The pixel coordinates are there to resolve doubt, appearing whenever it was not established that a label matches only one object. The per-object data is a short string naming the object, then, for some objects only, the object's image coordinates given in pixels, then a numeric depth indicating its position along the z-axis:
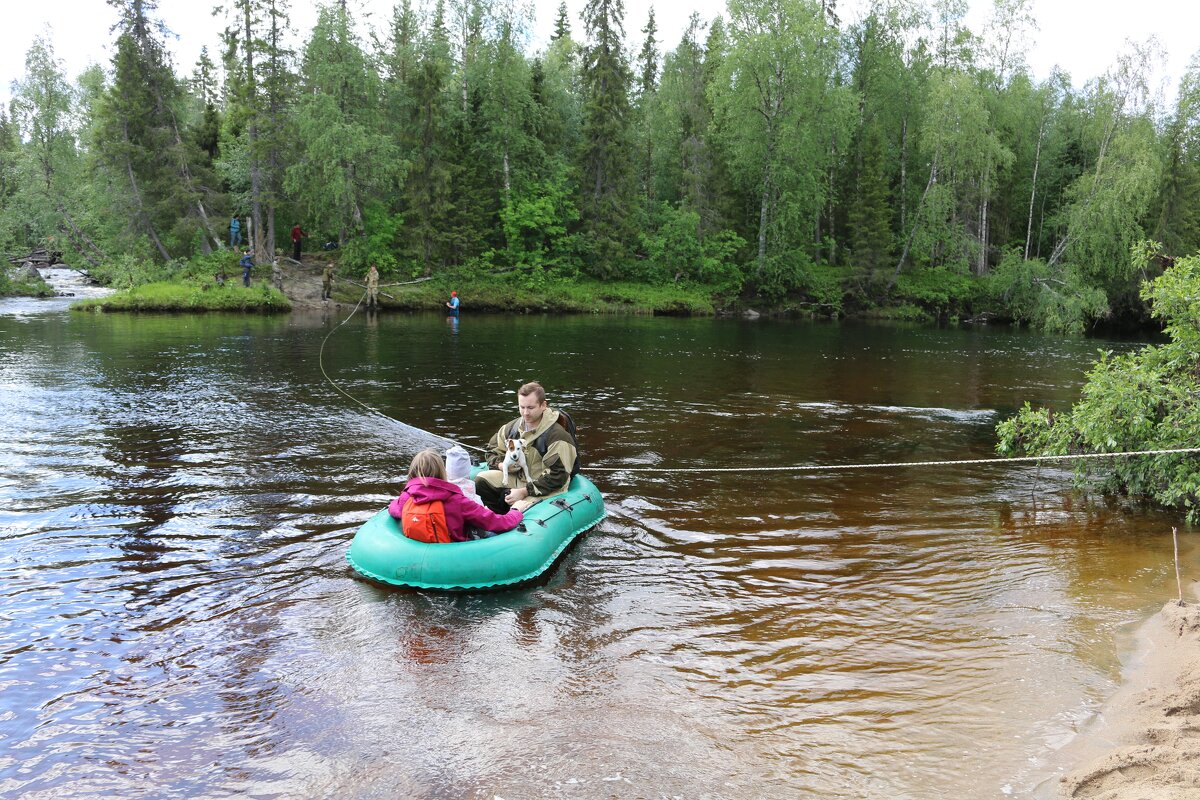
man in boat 8.09
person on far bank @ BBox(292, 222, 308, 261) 39.31
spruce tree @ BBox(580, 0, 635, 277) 42.19
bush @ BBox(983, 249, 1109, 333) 37.41
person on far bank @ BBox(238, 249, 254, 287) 35.34
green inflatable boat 6.82
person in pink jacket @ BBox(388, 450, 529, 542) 6.87
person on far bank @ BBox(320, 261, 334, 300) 36.94
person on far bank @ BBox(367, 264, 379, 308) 36.69
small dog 8.16
